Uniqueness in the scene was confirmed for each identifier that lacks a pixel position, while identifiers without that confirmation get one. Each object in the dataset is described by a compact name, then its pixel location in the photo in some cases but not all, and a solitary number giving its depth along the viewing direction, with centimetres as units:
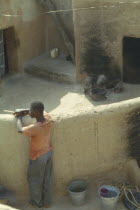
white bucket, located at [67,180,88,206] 493
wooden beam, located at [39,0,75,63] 1138
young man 460
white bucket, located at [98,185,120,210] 480
